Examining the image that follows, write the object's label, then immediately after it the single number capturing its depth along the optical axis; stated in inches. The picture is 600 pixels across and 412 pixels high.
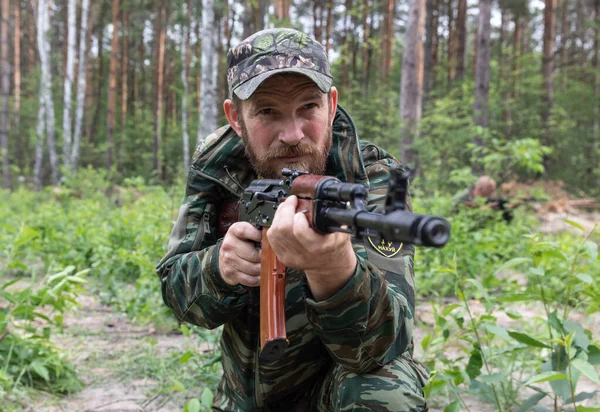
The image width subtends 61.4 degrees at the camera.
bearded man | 55.5
